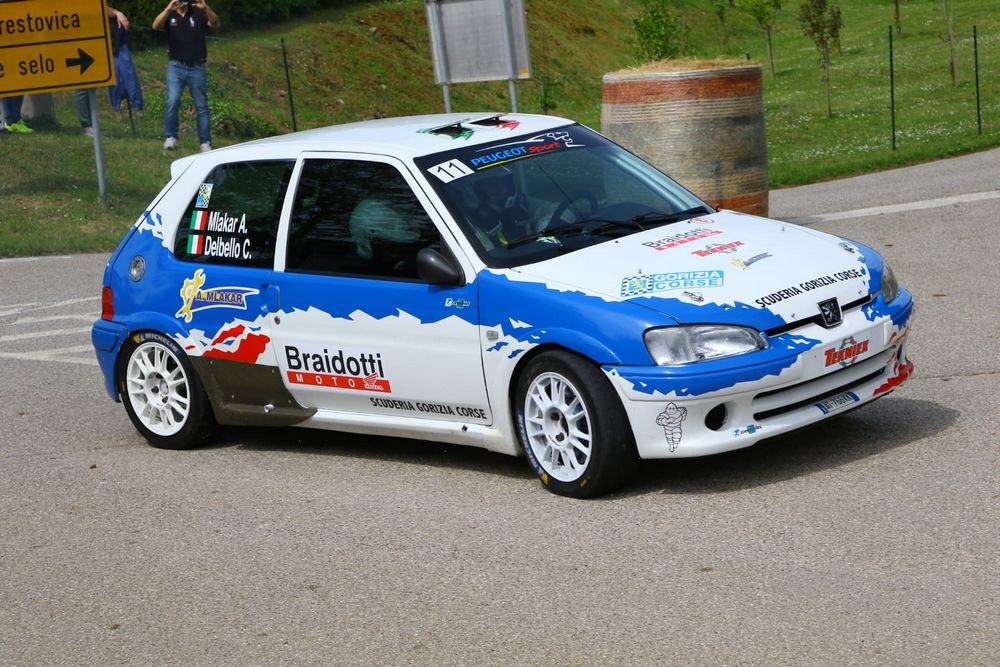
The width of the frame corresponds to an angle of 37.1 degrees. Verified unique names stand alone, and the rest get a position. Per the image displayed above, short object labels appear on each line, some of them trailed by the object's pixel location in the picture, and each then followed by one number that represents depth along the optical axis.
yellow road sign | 18.25
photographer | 20.47
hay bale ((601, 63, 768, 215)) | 12.05
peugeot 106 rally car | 6.23
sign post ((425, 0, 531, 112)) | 14.84
